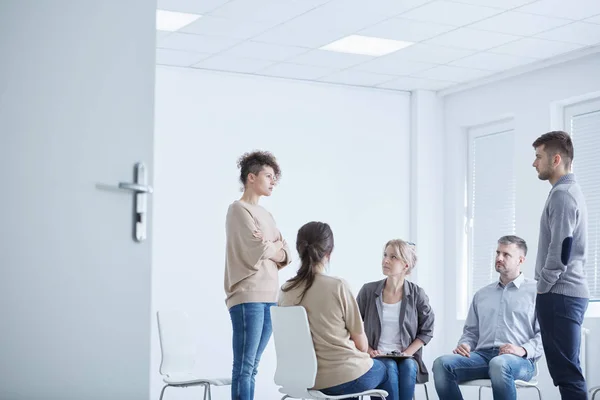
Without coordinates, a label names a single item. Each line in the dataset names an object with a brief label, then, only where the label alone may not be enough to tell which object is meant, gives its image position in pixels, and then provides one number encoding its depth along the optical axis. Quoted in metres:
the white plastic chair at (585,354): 6.79
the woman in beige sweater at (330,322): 4.41
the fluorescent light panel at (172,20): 6.26
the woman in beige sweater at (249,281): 4.96
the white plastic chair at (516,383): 5.26
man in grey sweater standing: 4.58
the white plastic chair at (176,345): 5.67
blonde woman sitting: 5.32
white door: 2.77
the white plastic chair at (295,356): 4.38
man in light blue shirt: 5.22
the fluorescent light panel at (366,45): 6.93
